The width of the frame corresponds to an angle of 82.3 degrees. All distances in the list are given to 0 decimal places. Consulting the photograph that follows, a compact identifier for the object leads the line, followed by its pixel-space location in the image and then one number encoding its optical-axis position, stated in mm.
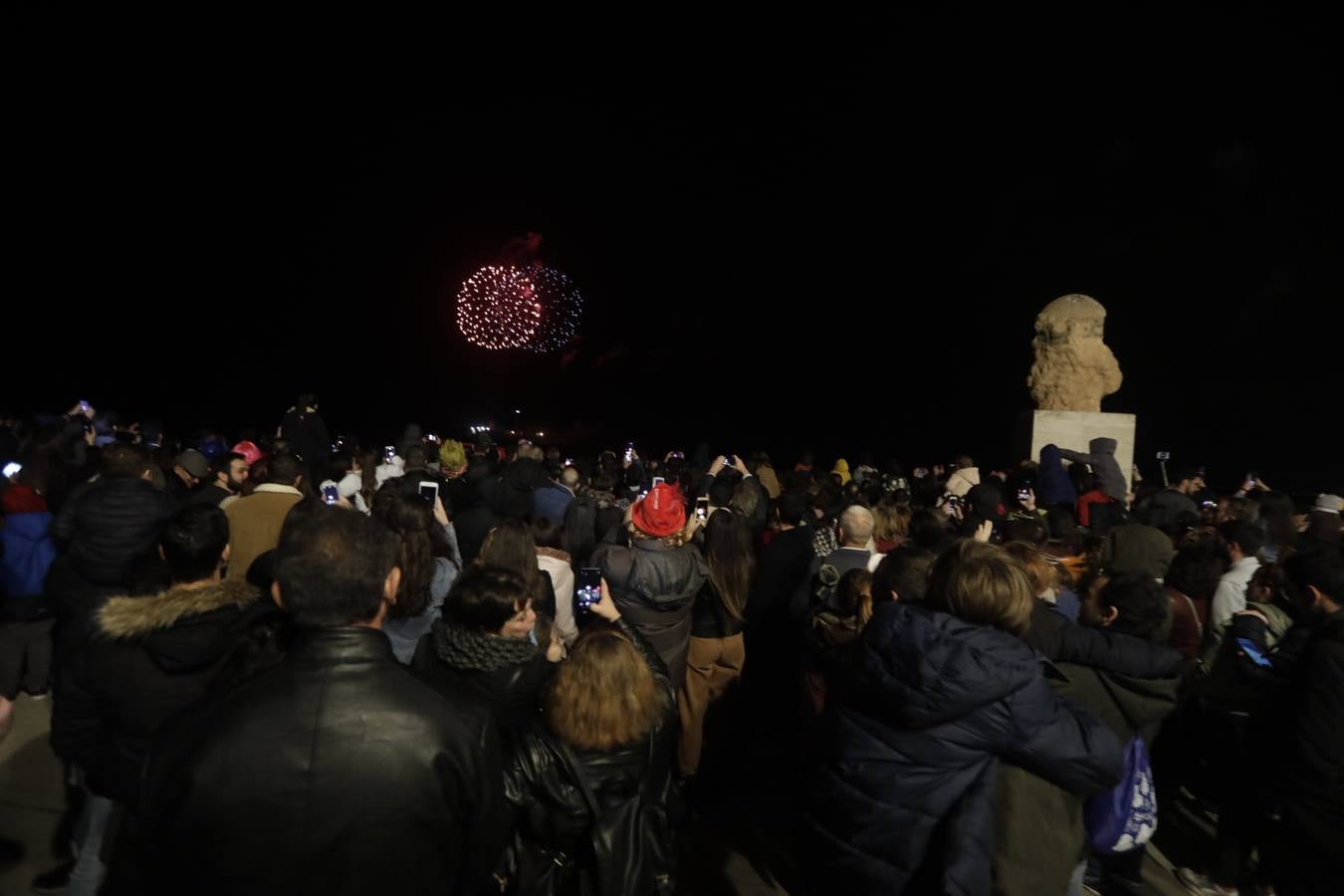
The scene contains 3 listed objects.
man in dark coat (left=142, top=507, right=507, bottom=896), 1510
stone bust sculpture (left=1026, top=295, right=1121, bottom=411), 10180
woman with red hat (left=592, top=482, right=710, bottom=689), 4070
